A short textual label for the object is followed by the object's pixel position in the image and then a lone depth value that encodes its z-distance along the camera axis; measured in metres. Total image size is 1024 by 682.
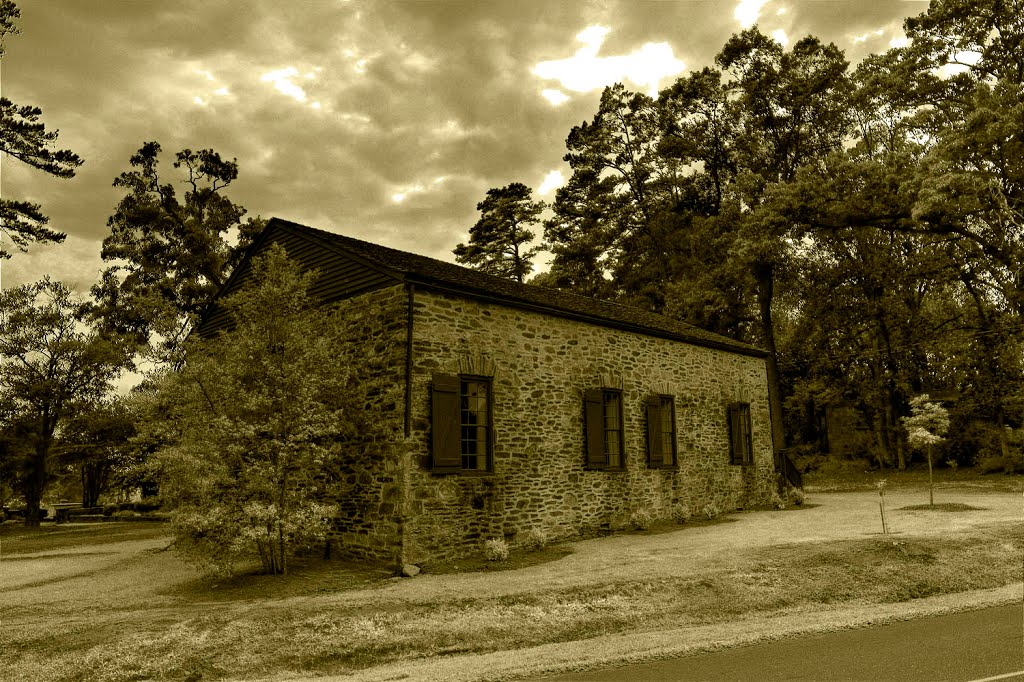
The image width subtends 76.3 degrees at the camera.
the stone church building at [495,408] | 11.51
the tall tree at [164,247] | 28.28
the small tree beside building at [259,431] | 10.22
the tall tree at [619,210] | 33.00
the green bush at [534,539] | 12.76
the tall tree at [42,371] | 24.88
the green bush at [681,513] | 16.39
